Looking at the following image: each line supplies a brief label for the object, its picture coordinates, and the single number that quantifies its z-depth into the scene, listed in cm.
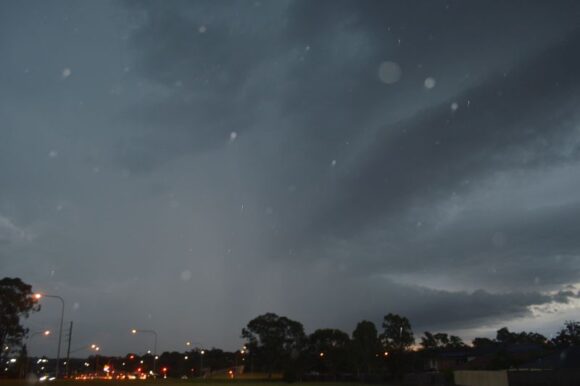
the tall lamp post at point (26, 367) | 8612
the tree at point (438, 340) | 16512
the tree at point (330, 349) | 12538
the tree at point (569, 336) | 11966
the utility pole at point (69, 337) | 6914
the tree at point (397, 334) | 11862
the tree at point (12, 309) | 8575
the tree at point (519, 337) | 16769
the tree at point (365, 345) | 11275
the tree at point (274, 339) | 13062
